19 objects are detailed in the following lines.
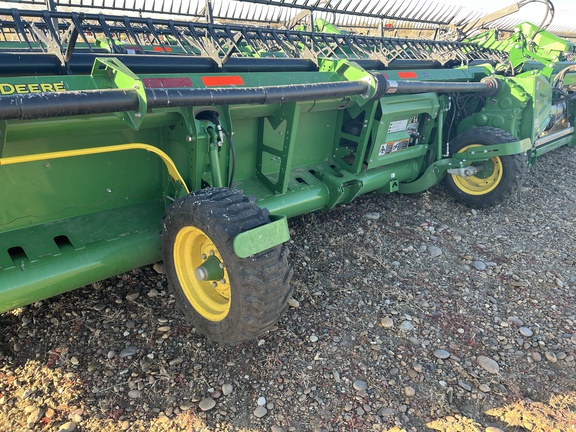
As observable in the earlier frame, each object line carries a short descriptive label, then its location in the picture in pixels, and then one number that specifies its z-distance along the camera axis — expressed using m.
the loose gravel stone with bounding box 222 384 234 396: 2.44
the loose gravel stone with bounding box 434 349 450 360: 2.76
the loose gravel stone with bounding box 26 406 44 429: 2.24
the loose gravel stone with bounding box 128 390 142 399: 2.40
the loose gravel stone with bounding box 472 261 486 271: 3.74
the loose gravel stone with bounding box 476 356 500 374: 2.68
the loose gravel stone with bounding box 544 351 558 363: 2.78
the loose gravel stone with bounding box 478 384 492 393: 2.54
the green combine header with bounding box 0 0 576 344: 2.36
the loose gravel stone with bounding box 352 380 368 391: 2.51
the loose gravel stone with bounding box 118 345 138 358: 2.64
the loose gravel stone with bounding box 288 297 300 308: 3.11
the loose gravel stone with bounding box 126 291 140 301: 3.08
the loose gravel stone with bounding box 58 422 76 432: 2.21
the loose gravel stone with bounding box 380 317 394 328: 3.00
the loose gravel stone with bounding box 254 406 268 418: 2.33
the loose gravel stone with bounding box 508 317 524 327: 3.09
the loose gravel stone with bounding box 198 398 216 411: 2.35
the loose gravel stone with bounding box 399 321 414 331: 2.98
